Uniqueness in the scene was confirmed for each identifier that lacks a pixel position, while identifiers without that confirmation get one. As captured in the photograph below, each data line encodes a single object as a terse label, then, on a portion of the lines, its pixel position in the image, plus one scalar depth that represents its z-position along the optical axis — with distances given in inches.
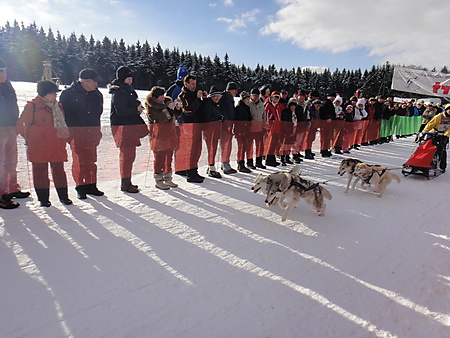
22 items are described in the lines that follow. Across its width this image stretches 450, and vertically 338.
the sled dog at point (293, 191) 158.7
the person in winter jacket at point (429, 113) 466.9
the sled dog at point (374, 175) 217.8
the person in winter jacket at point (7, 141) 162.2
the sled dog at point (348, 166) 222.5
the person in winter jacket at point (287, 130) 323.9
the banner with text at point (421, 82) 905.3
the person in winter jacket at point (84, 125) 179.5
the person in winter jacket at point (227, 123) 269.4
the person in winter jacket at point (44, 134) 163.0
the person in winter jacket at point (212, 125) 248.2
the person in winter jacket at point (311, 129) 368.5
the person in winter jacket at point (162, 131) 213.3
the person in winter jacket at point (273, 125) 313.4
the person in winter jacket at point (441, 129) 282.4
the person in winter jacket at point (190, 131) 235.8
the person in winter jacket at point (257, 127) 286.5
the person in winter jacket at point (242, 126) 281.1
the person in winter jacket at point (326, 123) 383.4
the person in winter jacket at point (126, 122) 197.9
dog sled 268.3
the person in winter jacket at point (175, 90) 264.7
